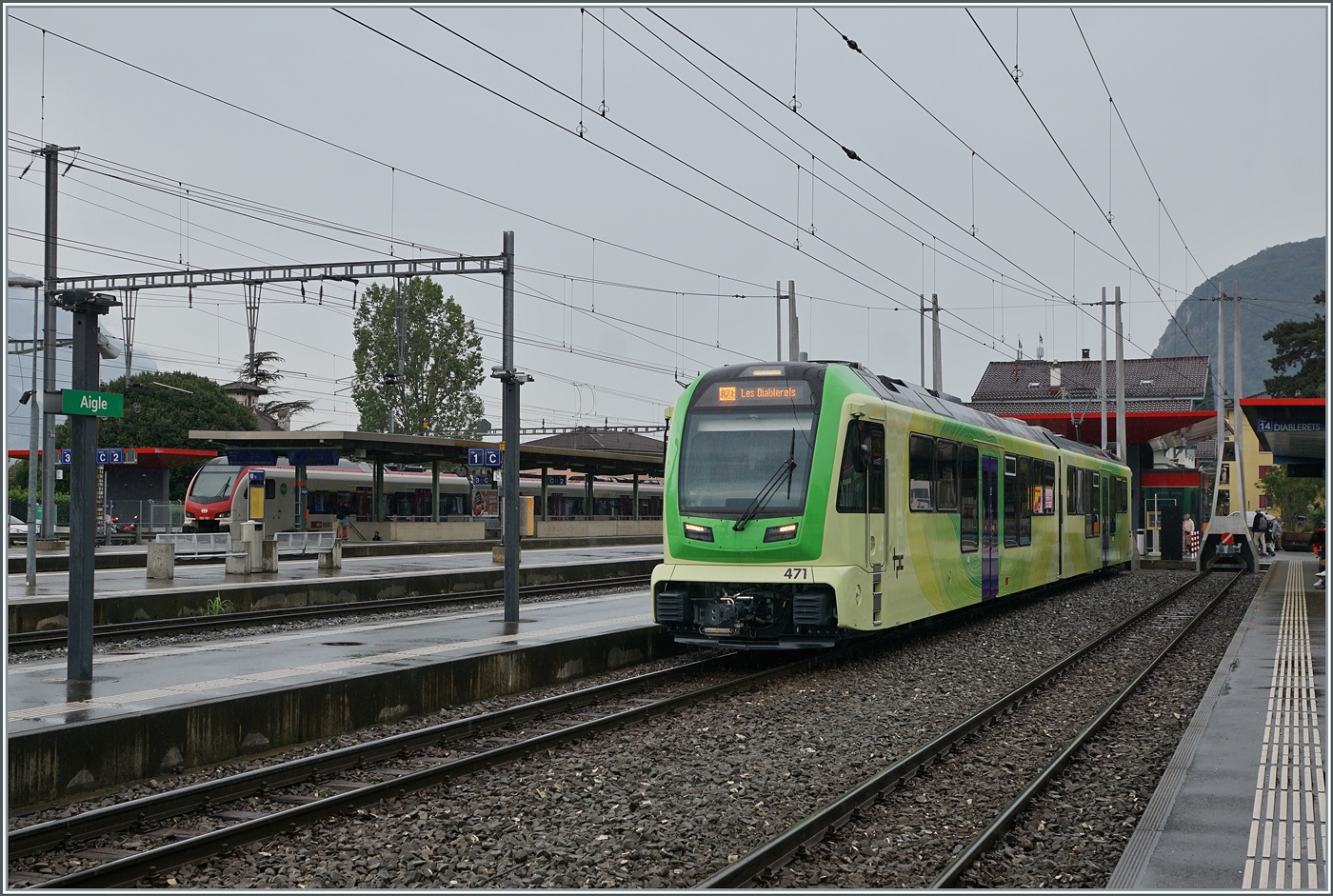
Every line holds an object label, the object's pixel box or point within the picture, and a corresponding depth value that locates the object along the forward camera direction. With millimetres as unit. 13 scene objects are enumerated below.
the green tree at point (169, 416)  66312
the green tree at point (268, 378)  89312
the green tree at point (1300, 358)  66312
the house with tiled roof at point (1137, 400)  50094
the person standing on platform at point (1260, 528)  45656
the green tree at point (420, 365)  62562
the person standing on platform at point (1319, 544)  28250
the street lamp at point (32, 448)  21719
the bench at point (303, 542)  34062
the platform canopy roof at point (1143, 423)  48156
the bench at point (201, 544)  32688
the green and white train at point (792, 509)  13008
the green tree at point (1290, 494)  65062
